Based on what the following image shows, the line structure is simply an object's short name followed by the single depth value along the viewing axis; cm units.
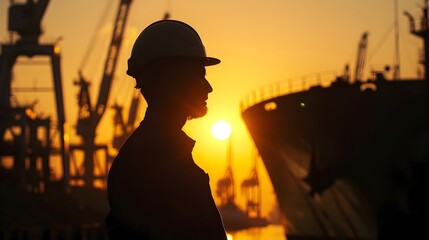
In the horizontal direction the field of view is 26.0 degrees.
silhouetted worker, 348
